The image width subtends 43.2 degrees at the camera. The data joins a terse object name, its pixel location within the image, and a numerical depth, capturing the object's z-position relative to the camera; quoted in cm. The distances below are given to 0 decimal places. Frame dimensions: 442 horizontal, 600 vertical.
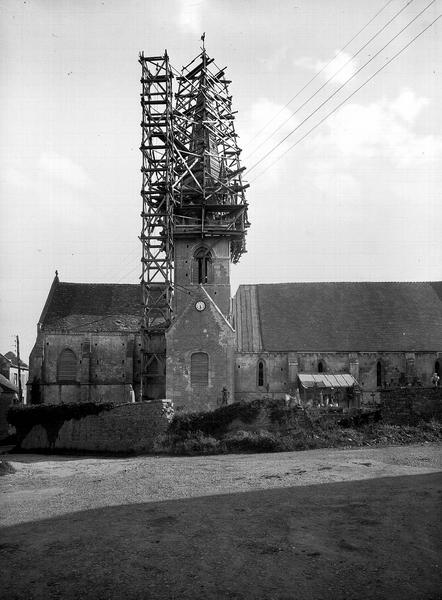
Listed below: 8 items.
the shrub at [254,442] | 2482
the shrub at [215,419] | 2689
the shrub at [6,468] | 2219
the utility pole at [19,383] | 4864
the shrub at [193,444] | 2550
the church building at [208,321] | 3409
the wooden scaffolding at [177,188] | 3731
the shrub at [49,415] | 2927
